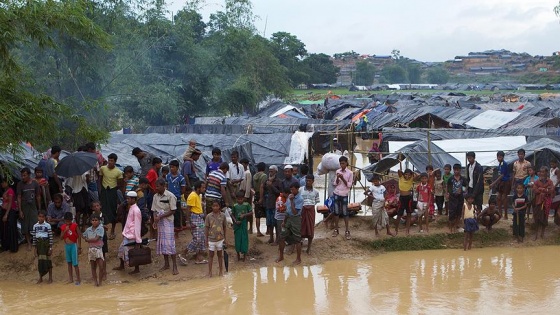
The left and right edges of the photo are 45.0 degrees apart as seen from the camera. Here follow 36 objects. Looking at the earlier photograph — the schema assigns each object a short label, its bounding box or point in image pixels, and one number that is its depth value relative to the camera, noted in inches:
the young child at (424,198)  470.3
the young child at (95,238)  369.1
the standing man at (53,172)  426.0
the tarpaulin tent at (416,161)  656.4
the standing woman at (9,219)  407.8
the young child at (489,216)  477.4
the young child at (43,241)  380.5
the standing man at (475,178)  486.9
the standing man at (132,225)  376.8
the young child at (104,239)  380.8
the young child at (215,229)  386.6
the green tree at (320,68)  3954.5
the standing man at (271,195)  434.9
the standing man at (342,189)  442.5
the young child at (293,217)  408.2
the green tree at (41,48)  362.6
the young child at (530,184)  478.6
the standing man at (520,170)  496.7
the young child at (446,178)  486.6
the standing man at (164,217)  386.3
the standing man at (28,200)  405.7
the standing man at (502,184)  501.7
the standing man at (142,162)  441.4
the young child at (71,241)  375.2
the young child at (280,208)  418.9
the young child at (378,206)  458.3
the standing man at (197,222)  397.1
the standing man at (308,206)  416.8
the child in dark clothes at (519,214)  469.1
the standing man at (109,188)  418.6
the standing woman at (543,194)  469.4
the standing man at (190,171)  443.5
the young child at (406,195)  466.3
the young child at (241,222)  405.7
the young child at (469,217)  457.4
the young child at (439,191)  489.4
